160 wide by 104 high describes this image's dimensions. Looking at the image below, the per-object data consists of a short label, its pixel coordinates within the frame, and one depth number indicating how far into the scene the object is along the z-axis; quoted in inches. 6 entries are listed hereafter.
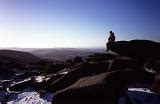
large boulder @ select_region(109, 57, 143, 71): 349.3
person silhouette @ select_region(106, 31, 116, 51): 458.6
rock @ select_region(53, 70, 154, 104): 228.1
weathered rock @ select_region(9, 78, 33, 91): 383.8
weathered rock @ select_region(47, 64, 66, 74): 477.1
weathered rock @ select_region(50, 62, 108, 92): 334.4
